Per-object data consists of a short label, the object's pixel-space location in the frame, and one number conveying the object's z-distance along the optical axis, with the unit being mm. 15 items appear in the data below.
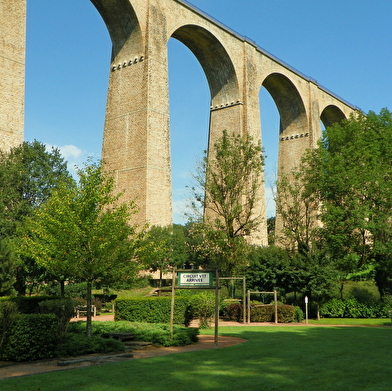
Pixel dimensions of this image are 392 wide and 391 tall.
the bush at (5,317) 9914
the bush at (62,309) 11250
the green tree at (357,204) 26859
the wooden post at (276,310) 19833
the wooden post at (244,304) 19784
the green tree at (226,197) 24969
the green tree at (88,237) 12336
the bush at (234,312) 20812
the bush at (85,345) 10477
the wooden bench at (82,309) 22469
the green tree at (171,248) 28453
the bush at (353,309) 24516
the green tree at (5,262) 18531
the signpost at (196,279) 11891
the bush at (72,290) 27678
